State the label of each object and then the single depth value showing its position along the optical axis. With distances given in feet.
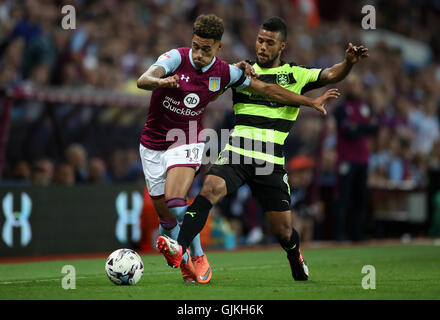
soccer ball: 43.32
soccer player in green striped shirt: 46.37
